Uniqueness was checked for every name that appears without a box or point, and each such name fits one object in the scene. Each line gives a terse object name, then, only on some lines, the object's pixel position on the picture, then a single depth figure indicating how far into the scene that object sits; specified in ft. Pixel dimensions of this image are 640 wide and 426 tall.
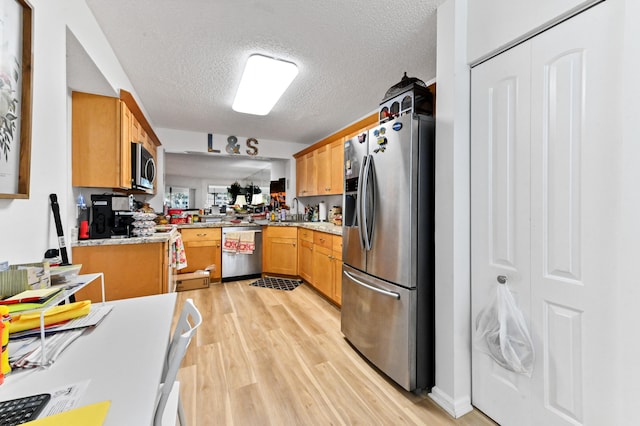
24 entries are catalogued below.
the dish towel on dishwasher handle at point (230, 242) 12.85
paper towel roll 14.47
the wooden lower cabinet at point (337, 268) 9.50
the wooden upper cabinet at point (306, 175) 13.97
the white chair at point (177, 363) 2.36
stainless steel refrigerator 5.38
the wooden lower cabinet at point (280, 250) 13.24
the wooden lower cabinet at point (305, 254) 11.91
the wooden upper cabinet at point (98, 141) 6.68
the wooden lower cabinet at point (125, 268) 6.72
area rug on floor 12.23
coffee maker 7.16
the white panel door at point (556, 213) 3.40
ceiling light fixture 7.11
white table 1.86
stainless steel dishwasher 12.95
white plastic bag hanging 4.12
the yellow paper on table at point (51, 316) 2.65
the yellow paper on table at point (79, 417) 1.59
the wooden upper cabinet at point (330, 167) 11.70
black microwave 7.89
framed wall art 3.06
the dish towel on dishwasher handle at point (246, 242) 13.01
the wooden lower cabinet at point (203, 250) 12.28
